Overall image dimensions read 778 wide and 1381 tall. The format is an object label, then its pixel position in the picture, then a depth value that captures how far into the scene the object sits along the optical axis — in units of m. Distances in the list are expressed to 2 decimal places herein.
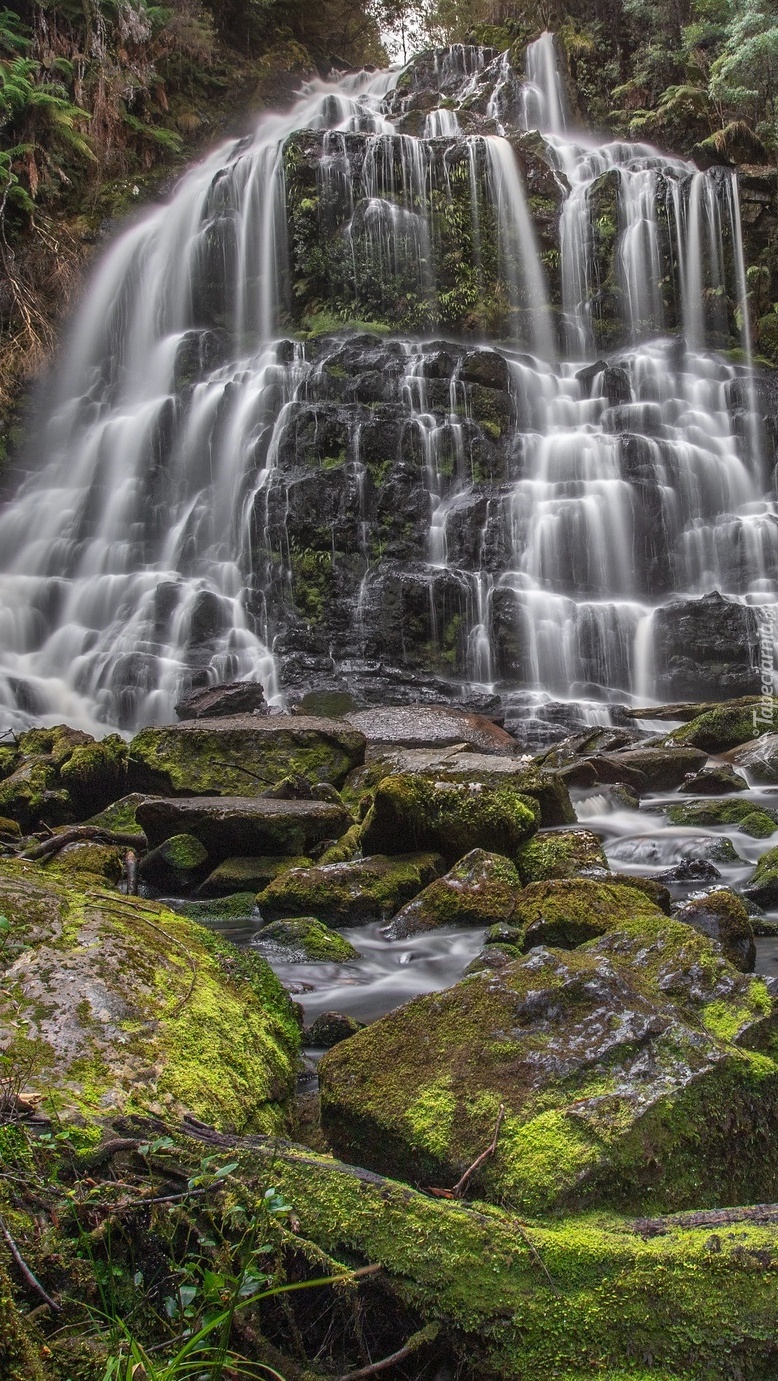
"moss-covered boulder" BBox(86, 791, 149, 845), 7.40
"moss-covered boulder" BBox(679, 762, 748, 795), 9.54
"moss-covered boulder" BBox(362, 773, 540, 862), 6.43
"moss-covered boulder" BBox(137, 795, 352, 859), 6.93
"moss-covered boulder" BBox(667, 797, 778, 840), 8.15
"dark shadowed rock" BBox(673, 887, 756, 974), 4.39
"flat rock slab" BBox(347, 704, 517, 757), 10.77
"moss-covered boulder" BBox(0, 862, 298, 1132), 2.22
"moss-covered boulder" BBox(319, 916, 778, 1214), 2.10
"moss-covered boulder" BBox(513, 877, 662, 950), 4.40
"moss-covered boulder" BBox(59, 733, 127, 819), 8.45
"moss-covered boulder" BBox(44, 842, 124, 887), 5.48
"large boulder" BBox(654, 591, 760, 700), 15.30
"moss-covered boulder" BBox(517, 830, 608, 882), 6.12
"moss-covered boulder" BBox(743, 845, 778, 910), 6.07
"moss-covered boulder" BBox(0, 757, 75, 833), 7.59
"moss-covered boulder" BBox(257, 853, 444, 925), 5.90
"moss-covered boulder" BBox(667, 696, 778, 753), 11.44
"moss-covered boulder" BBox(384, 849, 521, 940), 5.46
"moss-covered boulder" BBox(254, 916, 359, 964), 5.23
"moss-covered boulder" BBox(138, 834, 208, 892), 6.77
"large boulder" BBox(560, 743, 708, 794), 9.72
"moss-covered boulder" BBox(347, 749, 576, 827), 7.08
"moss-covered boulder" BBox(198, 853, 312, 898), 6.66
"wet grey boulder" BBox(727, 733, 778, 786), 10.07
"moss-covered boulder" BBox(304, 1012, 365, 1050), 3.74
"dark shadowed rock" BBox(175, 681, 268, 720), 12.21
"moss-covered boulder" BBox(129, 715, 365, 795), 8.23
